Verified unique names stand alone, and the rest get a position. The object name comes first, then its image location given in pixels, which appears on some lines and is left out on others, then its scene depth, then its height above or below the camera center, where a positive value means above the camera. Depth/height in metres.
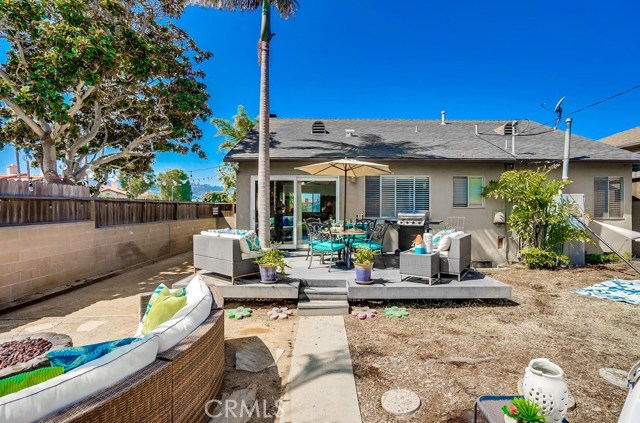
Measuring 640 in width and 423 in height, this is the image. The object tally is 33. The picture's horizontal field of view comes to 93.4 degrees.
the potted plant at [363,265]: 5.30 -1.02
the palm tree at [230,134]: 17.77 +4.28
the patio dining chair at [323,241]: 6.19 -0.75
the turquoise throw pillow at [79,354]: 1.68 -0.85
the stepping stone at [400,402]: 2.61 -1.76
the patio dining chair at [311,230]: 6.62 -0.52
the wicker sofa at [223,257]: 5.23 -0.91
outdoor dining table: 6.08 -0.66
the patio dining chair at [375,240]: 6.39 -0.76
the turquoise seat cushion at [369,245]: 6.30 -0.81
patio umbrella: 6.87 +0.90
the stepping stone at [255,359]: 3.34 -1.78
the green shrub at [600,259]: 8.99 -1.54
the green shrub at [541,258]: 8.16 -1.38
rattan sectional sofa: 1.40 -1.04
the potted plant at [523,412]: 1.61 -1.13
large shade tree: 6.86 +3.60
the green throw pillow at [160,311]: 2.47 -0.88
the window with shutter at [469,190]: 9.16 +0.52
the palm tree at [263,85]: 7.02 +2.99
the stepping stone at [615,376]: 3.01 -1.76
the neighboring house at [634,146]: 10.22 +2.83
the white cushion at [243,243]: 5.39 -0.65
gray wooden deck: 5.16 -1.42
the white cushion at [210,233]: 5.81 -0.52
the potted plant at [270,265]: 5.27 -1.02
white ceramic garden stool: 1.73 -1.08
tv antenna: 8.88 +2.90
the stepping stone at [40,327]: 4.30 -1.78
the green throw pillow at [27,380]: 1.41 -0.84
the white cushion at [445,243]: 5.61 -0.67
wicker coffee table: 5.23 -1.03
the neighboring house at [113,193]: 34.17 +1.58
